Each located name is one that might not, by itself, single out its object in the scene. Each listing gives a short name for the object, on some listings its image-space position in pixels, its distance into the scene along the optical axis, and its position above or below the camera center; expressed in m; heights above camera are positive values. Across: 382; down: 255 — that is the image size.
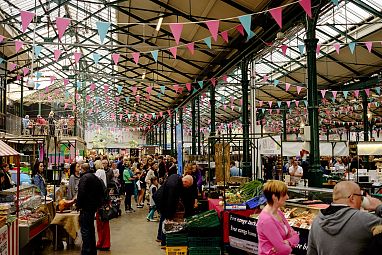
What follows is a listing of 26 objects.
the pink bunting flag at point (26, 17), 7.96 +2.50
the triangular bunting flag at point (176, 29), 8.16 +2.29
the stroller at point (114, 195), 9.70 -1.10
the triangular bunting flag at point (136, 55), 10.99 +2.43
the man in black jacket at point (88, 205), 7.16 -0.90
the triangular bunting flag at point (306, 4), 6.71 +2.25
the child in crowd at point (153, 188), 11.12 -0.99
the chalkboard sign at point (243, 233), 6.24 -1.28
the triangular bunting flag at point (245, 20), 7.44 +2.23
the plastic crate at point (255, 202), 7.40 -0.93
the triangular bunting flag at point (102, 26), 8.16 +2.36
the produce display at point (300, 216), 5.57 -0.92
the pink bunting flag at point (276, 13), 7.29 +2.30
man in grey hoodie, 2.67 -0.50
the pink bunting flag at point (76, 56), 12.03 +2.67
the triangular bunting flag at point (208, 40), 9.17 +2.33
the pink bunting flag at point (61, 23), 8.27 +2.47
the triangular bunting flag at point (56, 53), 11.93 +2.72
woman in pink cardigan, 3.70 -0.69
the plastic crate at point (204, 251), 6.65 -1.57
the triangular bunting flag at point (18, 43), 10.34 +2.62
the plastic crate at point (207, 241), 6.73 -1.44
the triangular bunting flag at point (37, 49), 11.29 +2.69
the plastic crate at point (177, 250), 6.72 -1.57
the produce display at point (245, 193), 7.89 -0.84
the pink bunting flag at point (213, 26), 7.82 +2.26
